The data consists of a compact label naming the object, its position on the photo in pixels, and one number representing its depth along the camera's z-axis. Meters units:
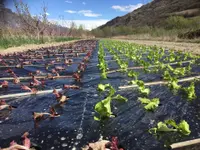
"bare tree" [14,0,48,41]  20.58
